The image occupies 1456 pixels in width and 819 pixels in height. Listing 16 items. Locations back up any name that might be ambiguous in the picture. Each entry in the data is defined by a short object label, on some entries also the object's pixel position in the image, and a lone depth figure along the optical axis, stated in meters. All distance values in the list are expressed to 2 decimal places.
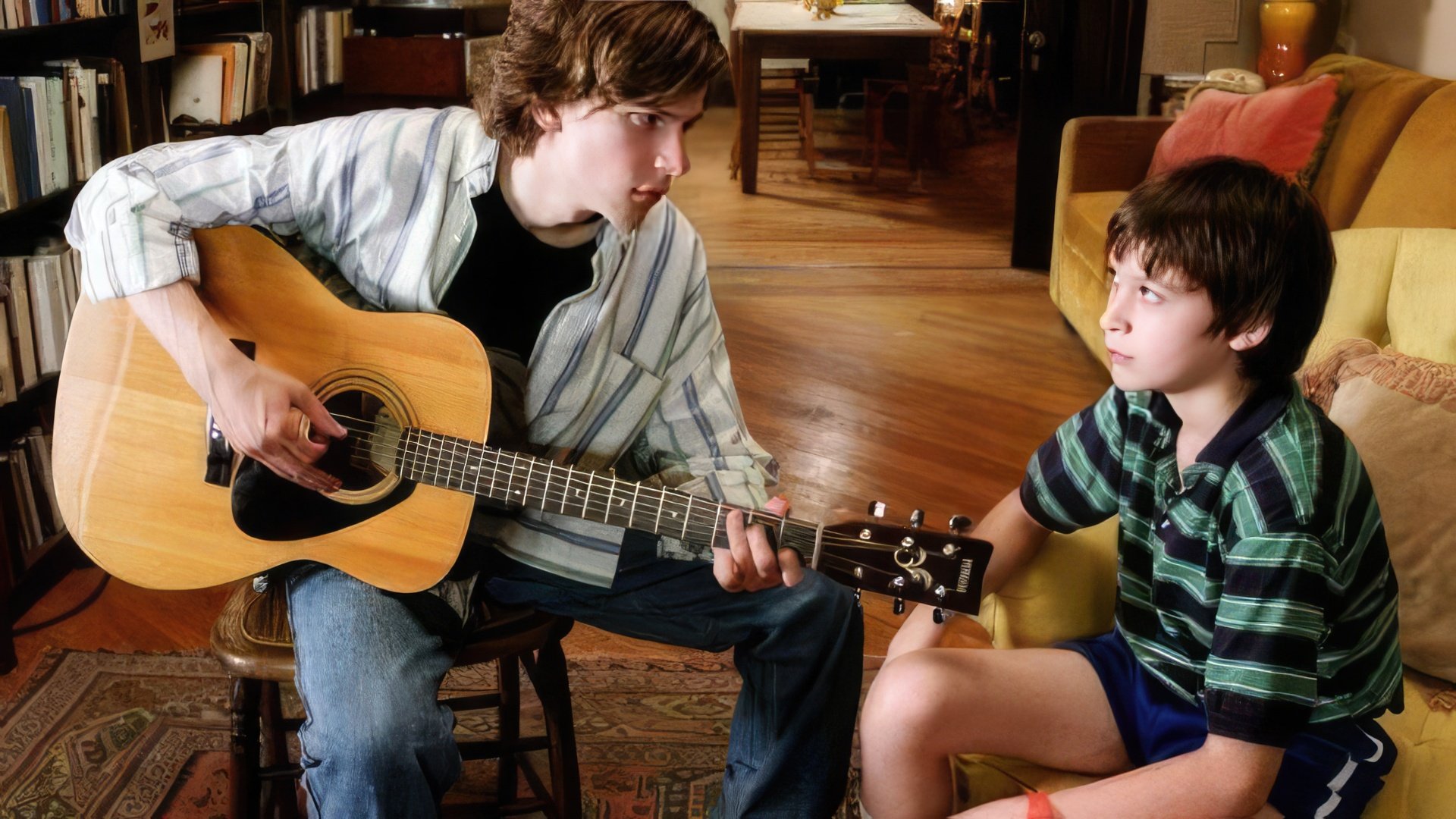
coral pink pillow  3.24
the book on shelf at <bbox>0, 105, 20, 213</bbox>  2.21
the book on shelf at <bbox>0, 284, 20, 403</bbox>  2.28
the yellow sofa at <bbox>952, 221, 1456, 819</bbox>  1.34
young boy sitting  1.17
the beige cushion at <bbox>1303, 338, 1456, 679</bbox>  1.45
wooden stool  1.38
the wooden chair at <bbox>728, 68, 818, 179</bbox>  5.07
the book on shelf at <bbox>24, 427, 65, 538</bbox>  2.46
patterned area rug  1.85
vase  3.70
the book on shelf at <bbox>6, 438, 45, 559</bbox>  2.39
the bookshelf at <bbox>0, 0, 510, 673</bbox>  2.45
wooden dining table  4.42
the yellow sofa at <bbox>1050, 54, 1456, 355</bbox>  2.87
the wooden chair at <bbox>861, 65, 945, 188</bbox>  4.47
